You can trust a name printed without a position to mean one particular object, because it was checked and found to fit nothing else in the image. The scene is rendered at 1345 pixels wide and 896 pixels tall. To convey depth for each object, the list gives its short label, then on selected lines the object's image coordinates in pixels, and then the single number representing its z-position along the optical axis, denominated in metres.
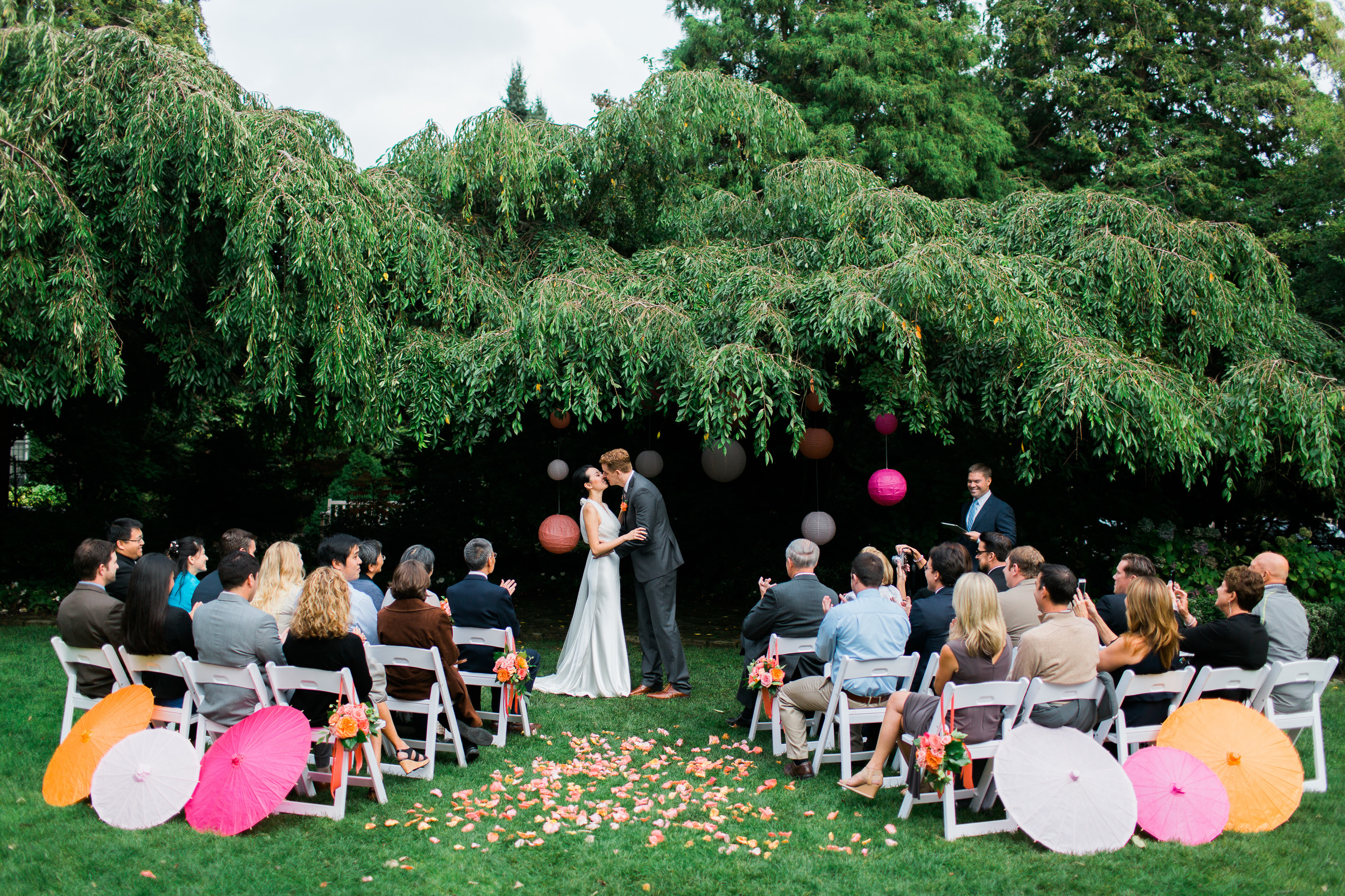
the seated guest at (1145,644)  4.66
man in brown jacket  5.00
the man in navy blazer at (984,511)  7.20
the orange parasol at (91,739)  4.52
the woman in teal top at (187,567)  5.88
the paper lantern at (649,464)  10.33
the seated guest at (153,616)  4.71
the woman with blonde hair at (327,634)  4.52
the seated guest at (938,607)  5.22
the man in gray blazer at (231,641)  4.60
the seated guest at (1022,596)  5.47
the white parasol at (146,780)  4.25
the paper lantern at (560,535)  9.01
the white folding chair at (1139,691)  4.56
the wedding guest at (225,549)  5.57
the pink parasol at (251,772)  4.16
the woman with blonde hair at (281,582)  5.31
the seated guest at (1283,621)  5.37
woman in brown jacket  5.20
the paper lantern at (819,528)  9.41
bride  7.32
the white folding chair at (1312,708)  4.91
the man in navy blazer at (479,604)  6.04
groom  7.28
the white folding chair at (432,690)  4.98
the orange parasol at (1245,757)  4.44
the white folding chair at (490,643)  5.80
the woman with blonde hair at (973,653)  4.50
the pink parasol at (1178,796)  4.23
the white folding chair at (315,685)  4.40
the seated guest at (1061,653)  4.56
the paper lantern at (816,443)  9.77
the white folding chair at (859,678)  4.92
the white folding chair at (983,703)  4.30
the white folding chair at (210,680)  4.46
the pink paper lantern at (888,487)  8.74
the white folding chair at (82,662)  4.79
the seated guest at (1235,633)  4.93
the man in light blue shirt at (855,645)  5.07
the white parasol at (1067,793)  4.12
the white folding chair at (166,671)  4.68
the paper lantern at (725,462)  9.94
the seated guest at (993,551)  6.17
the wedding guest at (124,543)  6.27
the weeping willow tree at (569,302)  7.98
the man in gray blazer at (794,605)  5.74
